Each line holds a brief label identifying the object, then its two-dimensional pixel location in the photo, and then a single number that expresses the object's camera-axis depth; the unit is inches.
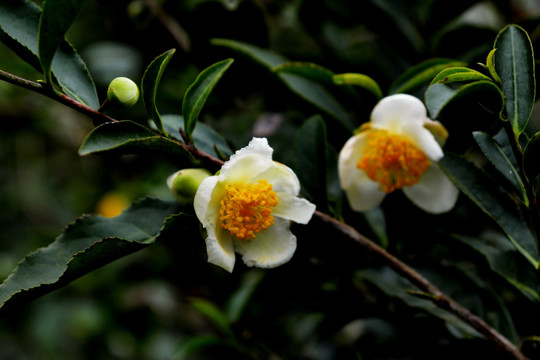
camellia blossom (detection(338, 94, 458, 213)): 21.0
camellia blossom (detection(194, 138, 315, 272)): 19.9
